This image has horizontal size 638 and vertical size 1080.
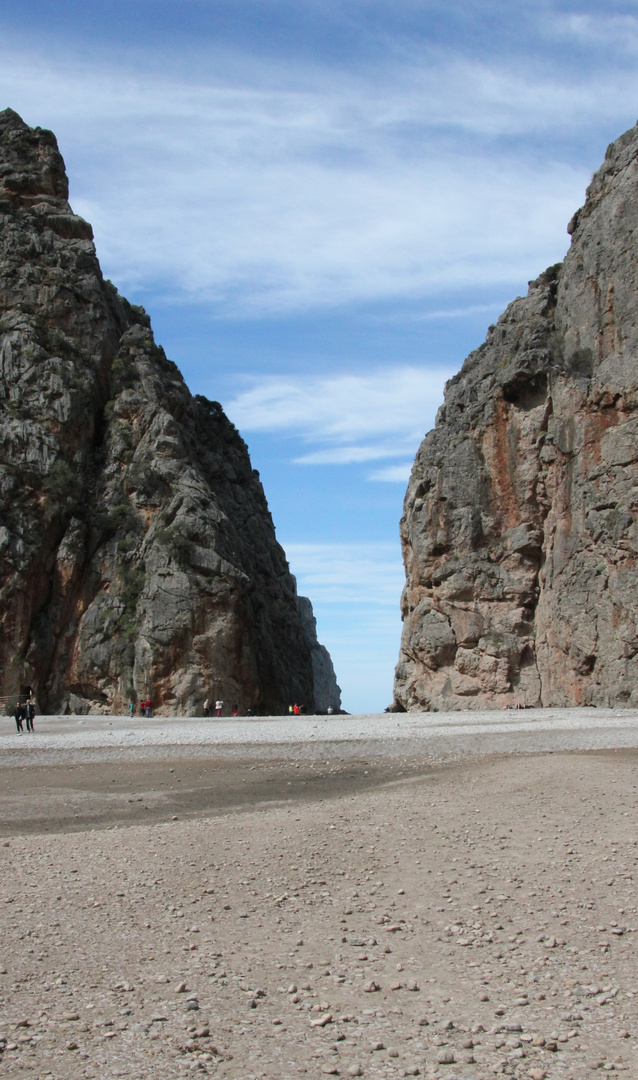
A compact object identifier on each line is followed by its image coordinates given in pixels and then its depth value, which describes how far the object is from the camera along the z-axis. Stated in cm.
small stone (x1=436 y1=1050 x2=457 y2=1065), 708
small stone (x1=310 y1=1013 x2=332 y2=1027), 768
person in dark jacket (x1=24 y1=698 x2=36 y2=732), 3163
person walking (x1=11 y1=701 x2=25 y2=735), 3078
